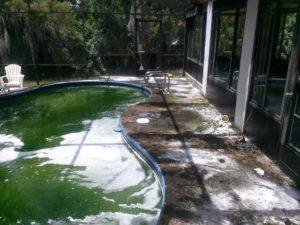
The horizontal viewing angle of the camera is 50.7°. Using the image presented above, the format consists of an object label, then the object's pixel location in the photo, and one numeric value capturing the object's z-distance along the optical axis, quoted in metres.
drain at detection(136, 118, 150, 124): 6.48
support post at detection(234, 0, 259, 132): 5.41
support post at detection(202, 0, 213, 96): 8.33
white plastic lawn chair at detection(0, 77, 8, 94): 9.07
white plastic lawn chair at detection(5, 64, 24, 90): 9.54
